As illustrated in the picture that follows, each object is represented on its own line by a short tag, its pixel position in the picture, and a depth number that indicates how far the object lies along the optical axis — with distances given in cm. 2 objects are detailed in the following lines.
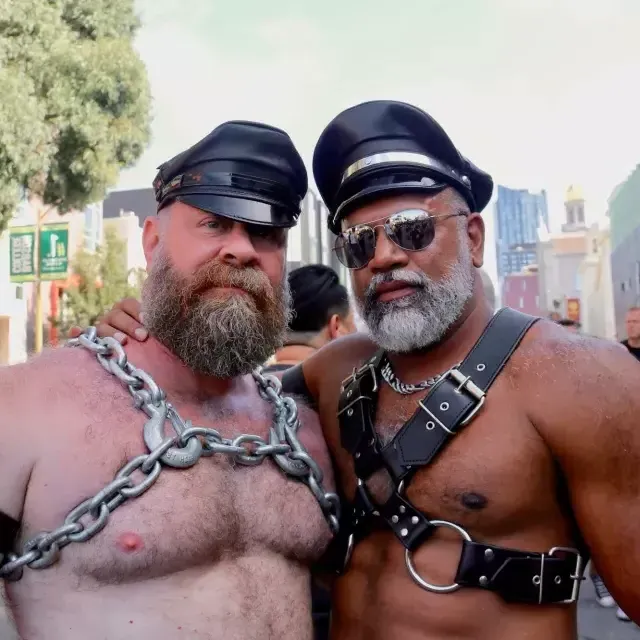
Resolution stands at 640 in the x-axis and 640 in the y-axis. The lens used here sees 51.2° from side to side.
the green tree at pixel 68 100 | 875
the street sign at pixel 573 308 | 4347
